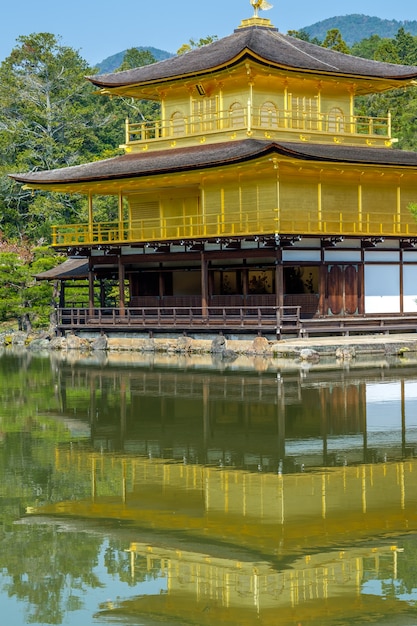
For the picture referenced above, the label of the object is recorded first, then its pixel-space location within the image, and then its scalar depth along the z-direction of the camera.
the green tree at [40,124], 75.19
